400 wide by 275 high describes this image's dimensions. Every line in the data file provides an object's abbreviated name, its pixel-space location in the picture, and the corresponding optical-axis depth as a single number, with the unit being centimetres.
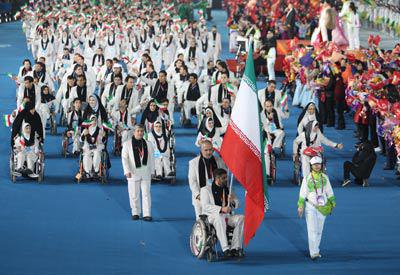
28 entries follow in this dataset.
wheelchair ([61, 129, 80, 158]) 2764
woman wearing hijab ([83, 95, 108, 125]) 2591
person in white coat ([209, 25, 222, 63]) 4375
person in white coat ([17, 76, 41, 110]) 2886
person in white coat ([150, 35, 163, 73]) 4441
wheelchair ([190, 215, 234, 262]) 1894
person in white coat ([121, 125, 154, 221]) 2166
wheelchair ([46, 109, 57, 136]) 3113
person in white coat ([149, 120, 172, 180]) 2516
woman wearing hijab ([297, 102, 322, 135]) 2514
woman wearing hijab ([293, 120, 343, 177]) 2497
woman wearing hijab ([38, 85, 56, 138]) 2986
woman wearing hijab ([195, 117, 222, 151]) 2609
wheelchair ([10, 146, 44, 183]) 2500
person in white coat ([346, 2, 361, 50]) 4322
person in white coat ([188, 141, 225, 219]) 1967
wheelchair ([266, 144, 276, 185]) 2512
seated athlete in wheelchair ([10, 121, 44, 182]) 2509
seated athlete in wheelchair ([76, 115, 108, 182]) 2512
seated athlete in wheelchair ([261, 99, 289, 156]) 2673
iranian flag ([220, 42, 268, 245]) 1898
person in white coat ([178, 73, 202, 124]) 3191
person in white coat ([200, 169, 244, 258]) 1902
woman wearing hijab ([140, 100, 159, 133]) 2605
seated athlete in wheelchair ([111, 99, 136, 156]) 2817
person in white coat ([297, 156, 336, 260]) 1922
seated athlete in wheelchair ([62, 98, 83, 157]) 2655
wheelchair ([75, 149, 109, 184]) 2507
